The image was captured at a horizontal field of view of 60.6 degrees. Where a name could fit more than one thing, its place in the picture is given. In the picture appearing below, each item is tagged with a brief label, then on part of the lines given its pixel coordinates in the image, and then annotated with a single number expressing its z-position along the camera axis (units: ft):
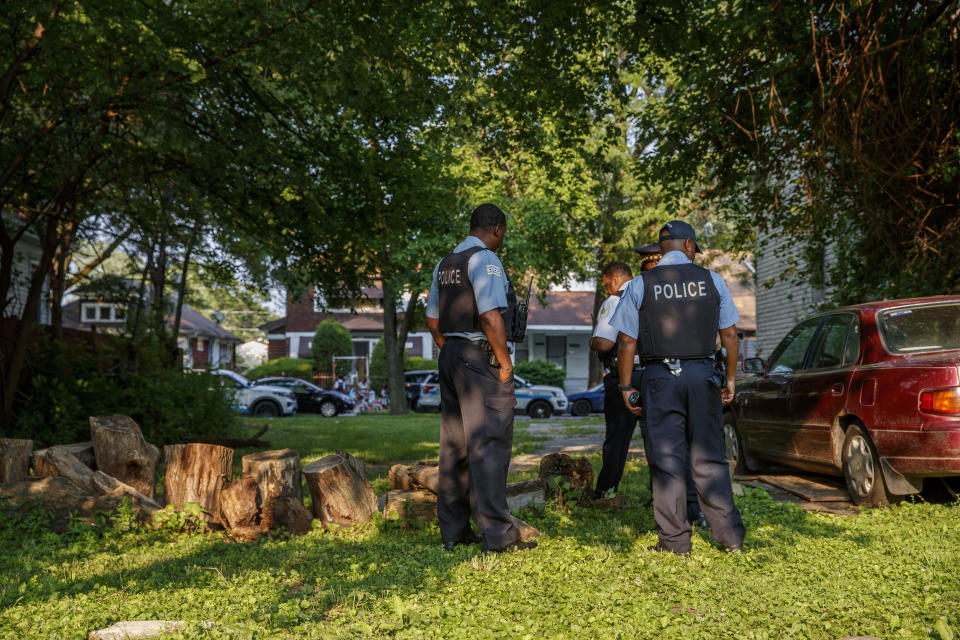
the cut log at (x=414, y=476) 20.49
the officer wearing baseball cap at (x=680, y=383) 16.22
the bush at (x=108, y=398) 36.68
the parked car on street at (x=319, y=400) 95.03
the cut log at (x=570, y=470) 22.08
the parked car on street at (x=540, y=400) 85.30
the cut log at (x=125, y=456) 23.41
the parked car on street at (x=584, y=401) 92.17
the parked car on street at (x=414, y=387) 100.83
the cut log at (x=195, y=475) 20.85
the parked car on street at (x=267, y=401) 89.15
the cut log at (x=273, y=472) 19.66
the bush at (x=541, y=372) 114.62
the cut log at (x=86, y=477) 20.63
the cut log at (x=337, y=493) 19.49
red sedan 19.24
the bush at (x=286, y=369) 129.90
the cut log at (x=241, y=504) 19.26
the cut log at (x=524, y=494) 20.83
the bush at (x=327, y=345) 133.39
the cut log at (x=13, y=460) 21.90
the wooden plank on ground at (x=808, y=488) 23.08
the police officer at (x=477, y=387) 16.42
